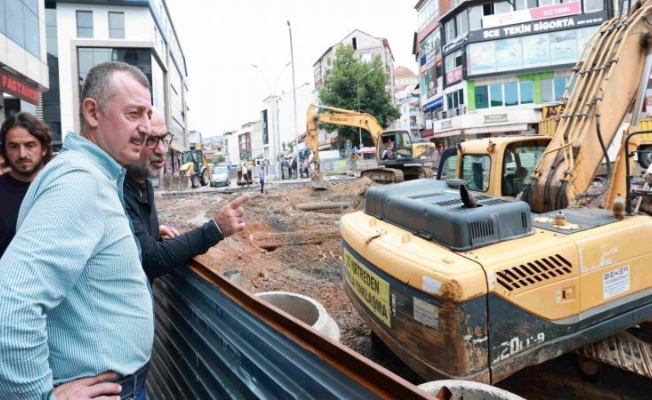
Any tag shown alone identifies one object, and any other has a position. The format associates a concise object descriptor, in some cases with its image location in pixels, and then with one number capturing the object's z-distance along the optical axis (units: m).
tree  41.19
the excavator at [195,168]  32.28
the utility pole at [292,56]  33.46
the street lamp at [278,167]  34.72
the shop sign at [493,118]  33.31
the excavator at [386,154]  20.31
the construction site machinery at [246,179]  32.41
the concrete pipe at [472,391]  2.46
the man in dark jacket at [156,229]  2.32
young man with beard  2.84
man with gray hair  1.19
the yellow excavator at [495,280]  2.82
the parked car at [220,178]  33.38
